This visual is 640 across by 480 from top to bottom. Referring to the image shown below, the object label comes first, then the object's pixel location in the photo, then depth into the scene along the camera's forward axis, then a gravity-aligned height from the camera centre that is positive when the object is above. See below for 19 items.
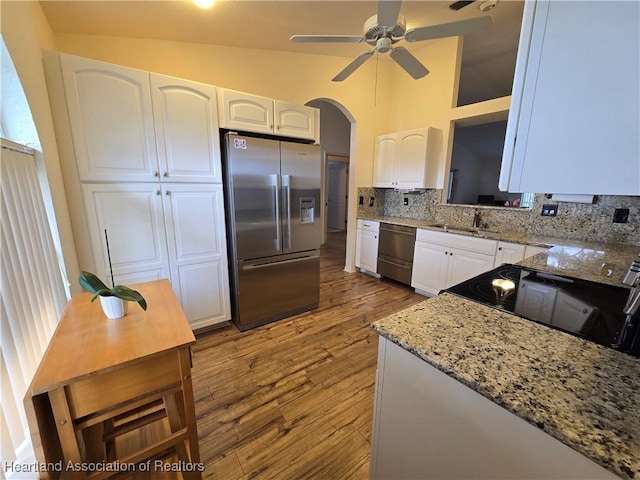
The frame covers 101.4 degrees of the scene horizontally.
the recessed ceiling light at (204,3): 1.96 +1.41
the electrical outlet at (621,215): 2.34 -0.17
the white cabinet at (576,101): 0.50 +0.20
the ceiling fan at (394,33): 1.69 +1.13
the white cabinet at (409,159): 3.46 +0.48
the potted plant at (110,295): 1.19 -0.47
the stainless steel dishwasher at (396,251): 3.50 -0.80
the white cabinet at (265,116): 2.27 +0.71
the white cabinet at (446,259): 2.78 -0.73
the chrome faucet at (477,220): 3.26 -0.31
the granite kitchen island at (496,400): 0.56 -0.48
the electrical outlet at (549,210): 2.74 -0.16
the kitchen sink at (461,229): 3.00 -0.42
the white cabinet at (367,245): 3.94 -0.79
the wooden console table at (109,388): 0.92 -0.74
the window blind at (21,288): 1.10 -0.48
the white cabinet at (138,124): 1.76 +0.49
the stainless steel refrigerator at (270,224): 2.35 -0.31
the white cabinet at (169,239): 1.94 -0.38
